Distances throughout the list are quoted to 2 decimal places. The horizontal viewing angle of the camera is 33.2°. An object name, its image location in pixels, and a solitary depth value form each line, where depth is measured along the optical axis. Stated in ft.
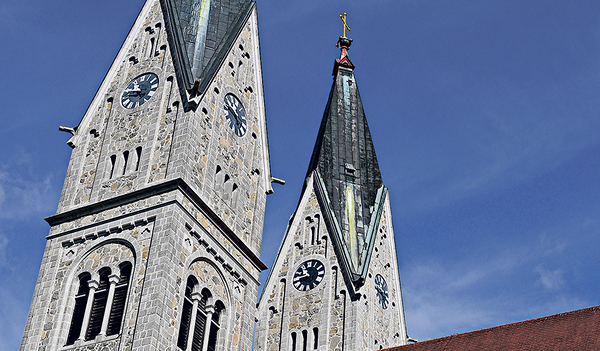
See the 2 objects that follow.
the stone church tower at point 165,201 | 86.84
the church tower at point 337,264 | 124.47
